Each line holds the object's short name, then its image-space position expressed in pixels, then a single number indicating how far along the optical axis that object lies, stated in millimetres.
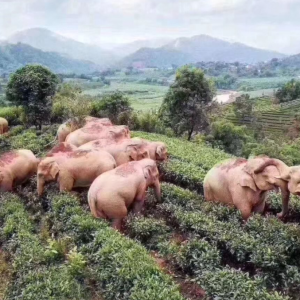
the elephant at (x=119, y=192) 8430
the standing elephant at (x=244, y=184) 8109
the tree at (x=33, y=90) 19781
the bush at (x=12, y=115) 22725
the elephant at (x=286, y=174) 7495
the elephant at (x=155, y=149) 11406
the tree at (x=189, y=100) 20938
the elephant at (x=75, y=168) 10016
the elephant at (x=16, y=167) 10812
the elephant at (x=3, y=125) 20223
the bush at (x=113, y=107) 21234
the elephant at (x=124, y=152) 10922
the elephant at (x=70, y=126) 15695
